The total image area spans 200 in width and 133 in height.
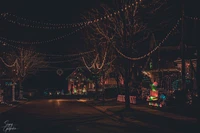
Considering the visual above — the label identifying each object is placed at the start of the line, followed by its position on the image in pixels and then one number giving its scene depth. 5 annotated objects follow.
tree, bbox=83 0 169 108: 25.73
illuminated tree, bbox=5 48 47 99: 50.18
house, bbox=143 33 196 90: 38.97
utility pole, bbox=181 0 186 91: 20.32
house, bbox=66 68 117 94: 71.31
